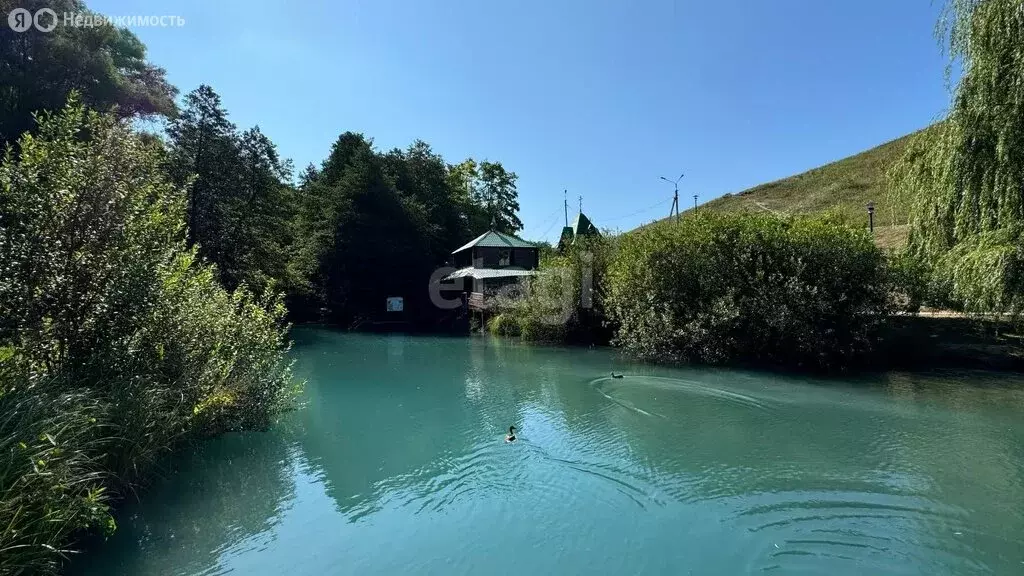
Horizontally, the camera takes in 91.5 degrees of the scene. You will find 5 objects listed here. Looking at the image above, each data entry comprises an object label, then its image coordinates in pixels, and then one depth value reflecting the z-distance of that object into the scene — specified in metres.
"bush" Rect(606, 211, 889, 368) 15.70
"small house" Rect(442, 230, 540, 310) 31.48
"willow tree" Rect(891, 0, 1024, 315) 11.23
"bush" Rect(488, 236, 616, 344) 23.44
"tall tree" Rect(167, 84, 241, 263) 28.92
